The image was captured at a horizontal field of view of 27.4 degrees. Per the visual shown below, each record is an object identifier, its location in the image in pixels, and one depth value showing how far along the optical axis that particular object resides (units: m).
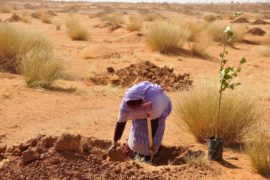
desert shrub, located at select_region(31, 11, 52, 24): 37.28
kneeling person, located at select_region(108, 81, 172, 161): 7.23
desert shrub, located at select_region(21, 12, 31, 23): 35.31
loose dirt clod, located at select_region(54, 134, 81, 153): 6.39
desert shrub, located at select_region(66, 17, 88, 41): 25.27
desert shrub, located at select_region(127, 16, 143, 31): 30.00
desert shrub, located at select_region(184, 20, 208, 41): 24.33
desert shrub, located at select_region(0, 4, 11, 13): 48.00
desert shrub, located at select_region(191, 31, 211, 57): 20.36
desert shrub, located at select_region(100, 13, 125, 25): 37.57
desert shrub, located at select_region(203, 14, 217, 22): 46.92
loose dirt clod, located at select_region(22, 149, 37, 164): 6.25
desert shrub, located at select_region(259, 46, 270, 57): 21.00
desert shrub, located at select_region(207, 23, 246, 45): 25.91
